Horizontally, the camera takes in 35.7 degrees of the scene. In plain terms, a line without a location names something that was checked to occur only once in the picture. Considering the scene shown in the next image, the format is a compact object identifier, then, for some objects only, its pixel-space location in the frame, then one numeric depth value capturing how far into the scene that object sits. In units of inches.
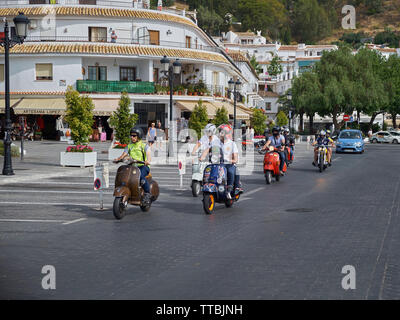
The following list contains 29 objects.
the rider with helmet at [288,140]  1007.5
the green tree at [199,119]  1412.4
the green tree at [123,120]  1090.7
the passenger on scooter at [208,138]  549.5
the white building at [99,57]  1924.2
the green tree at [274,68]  5014.8
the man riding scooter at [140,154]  514.6
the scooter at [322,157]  985.5
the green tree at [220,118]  1611.7
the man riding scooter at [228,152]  527.9
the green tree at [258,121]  2140.7
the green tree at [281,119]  2753.4
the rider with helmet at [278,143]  801.7
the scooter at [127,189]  484.1
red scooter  784.9
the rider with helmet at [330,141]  1011.8
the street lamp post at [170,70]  1157.1
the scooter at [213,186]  515.2
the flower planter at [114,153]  1110.4
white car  2618.1
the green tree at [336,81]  2701.8
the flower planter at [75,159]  979.5
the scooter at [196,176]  650.8
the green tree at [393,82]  3016.7
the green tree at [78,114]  975.6
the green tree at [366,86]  2726.4
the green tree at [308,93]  2748.5
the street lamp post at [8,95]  796.8
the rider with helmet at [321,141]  1002.1
